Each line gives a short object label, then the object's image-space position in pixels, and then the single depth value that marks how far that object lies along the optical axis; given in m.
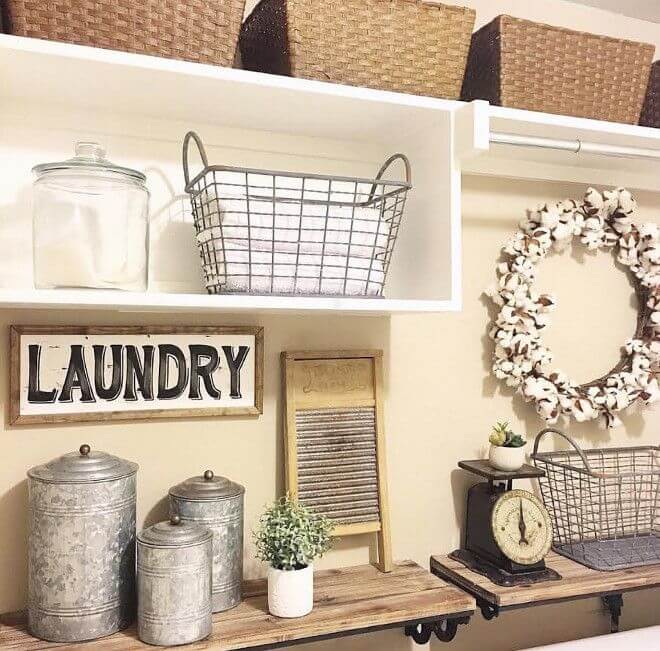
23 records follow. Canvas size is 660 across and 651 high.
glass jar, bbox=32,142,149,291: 1.21
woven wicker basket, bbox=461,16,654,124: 1.50
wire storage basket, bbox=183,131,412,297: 1.28
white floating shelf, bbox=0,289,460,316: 1.13
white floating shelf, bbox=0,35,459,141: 1.18
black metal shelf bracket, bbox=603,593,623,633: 1.88
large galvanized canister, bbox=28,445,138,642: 1.25
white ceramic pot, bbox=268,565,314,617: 1.35
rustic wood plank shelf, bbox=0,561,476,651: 1.27
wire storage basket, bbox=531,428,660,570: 1.68
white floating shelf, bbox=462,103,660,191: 1.48
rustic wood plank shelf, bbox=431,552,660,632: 1.50
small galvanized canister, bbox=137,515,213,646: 1.24
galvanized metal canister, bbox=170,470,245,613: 1.38
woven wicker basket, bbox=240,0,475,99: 1.33
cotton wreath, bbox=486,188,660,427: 1.76
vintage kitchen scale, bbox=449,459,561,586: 1.57
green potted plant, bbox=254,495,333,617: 1.35
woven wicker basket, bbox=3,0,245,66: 1.17
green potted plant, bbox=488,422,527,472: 1.64
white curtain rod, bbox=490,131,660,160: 1.52
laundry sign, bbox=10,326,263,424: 1.39
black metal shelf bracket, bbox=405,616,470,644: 1.49
